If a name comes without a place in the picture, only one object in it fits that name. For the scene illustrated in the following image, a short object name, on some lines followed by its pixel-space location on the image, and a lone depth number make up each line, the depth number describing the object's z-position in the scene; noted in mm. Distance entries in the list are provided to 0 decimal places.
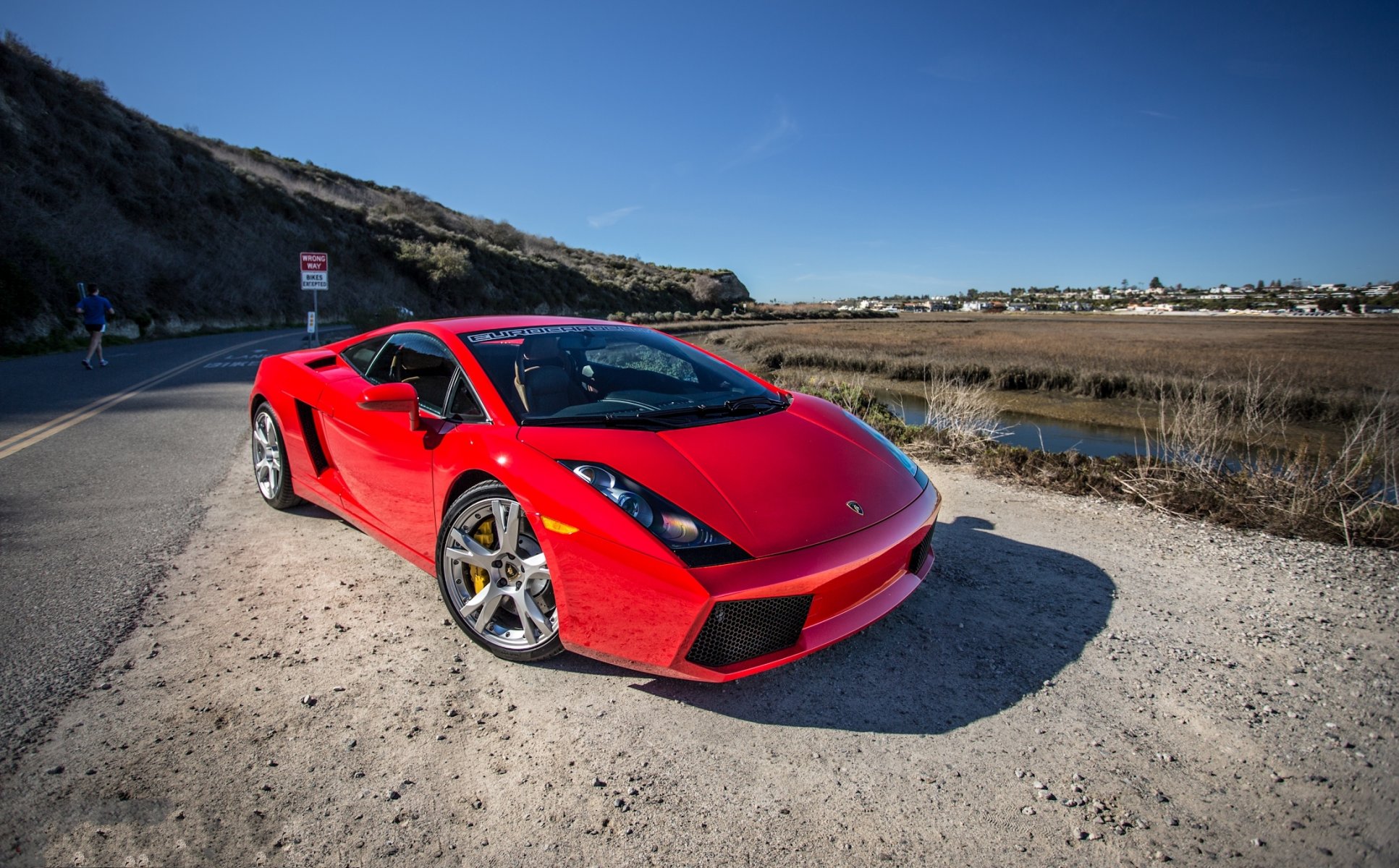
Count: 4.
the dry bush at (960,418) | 6461
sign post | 16688
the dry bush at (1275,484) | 4020
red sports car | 2223
